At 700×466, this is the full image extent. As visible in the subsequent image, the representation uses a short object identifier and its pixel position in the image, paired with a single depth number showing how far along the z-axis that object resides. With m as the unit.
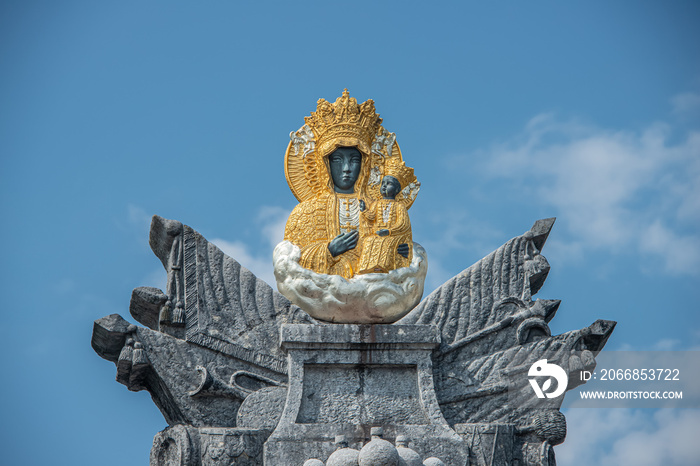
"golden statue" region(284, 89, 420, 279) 12.95
